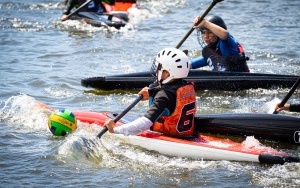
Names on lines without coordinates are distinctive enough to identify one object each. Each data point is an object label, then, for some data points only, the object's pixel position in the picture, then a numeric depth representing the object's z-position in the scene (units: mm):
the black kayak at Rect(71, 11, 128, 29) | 35187
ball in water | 16172
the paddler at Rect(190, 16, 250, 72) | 20336
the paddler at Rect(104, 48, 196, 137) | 14352
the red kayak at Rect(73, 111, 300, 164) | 14022
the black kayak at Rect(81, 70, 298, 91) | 21578
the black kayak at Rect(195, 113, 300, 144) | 15680
